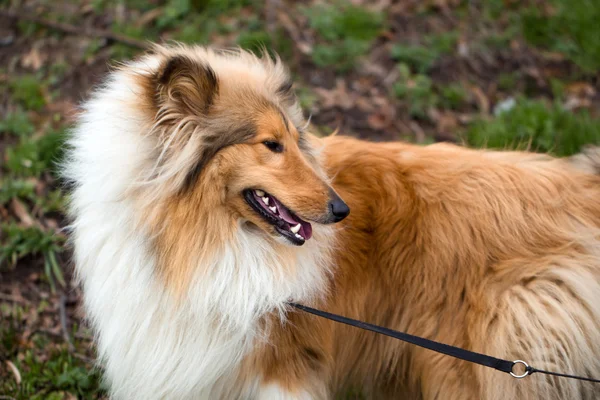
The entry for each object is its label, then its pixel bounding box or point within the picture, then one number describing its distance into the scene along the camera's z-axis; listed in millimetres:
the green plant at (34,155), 5031
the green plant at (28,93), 5645
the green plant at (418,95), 6125
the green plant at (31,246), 4500
